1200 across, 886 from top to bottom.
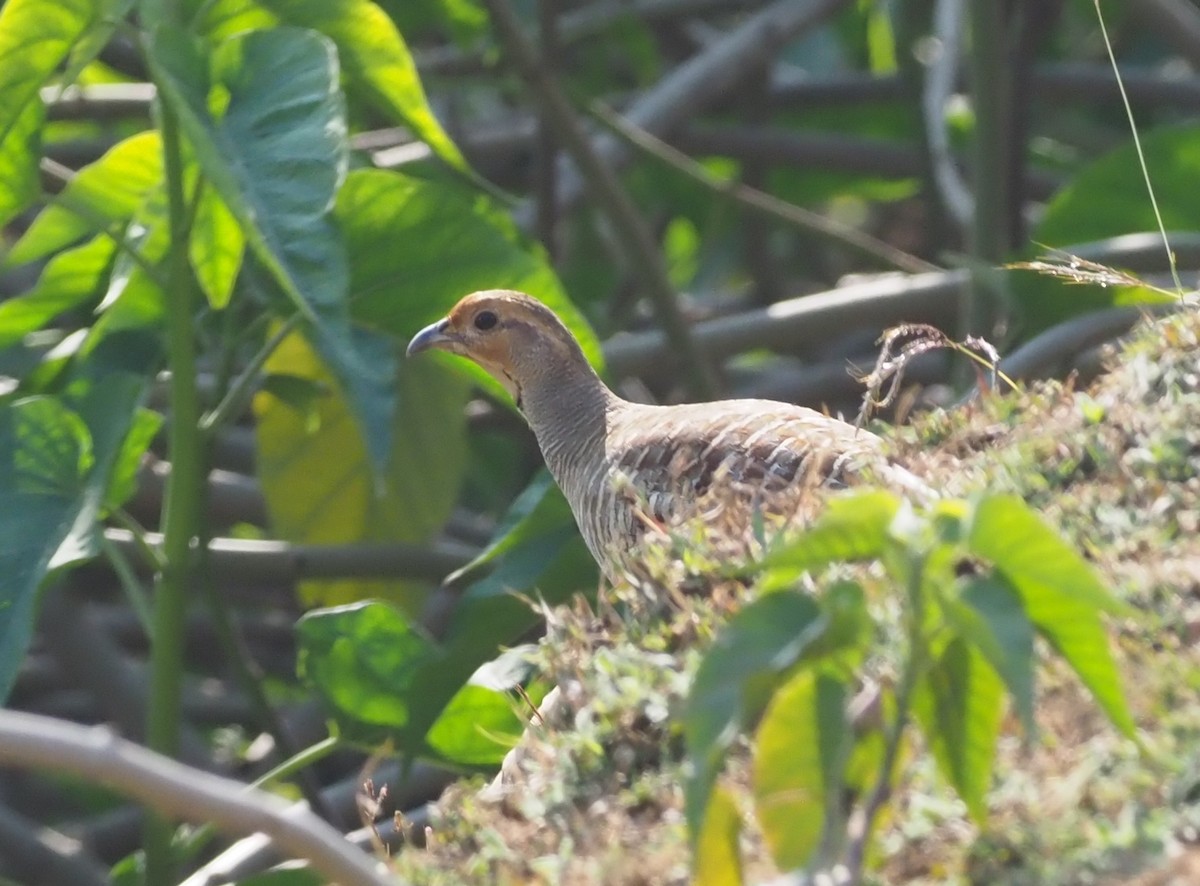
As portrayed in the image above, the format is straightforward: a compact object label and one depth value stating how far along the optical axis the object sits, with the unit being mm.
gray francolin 5879
